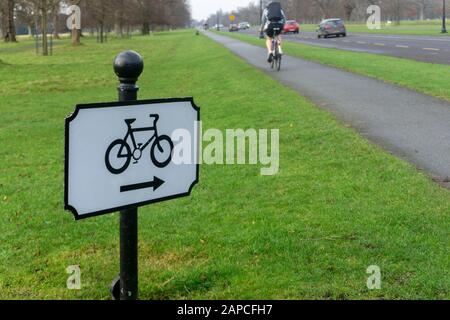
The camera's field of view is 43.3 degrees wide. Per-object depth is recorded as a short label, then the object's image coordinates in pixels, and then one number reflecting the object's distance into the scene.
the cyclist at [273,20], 15.94
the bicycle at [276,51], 16.02
